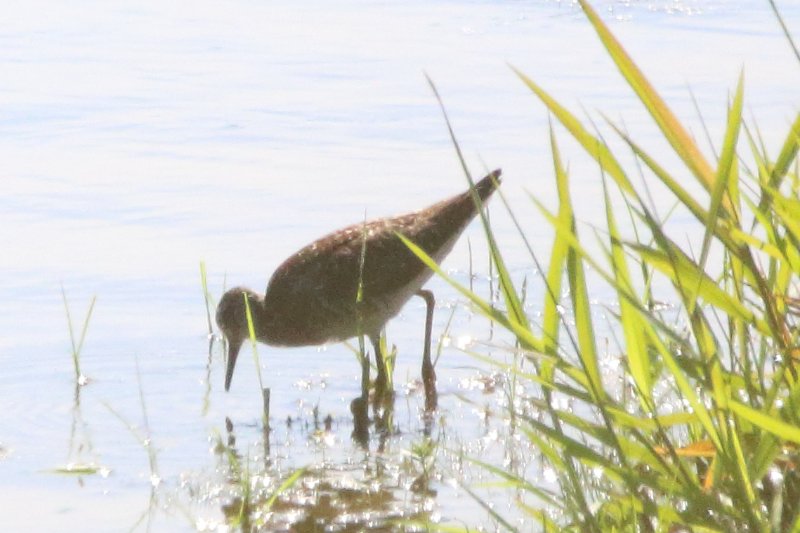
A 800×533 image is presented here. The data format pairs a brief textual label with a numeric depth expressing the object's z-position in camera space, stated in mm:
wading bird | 14562
